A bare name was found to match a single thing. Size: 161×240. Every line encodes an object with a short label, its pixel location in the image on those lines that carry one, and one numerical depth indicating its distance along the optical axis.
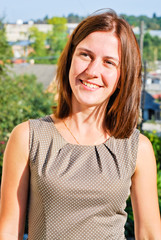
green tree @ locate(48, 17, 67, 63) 61.00
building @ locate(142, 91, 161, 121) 40.11
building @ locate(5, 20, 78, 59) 99.18
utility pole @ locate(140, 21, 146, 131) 15.54
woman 1.29
